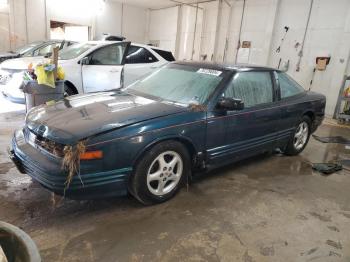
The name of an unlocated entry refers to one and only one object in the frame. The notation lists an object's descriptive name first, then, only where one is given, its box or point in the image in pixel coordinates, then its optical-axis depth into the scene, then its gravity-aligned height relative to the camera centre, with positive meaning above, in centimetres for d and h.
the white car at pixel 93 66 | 559 -55
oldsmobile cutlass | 222 -73
